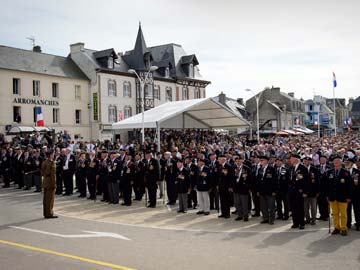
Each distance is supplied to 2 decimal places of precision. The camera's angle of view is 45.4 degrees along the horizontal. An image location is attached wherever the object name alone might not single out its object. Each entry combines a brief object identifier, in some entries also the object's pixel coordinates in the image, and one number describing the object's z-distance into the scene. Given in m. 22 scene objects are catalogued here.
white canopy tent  24.59
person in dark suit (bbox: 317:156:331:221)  11.66
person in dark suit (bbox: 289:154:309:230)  10.94
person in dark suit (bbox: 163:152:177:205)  15.55
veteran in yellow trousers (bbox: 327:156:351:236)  10.02
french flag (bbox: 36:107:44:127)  30.19
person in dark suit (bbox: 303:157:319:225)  11.14
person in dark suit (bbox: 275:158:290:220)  11.79
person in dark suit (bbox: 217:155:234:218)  12.64
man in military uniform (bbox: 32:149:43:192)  18.98
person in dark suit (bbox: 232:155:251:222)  12.15
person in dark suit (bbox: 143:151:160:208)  14.84
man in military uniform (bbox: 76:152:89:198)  17.34
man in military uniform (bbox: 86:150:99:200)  16.84
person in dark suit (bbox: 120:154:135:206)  15.39
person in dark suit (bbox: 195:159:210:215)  13.28
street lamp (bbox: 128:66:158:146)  24.65
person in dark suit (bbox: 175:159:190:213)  13.79
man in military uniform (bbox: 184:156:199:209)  13.98
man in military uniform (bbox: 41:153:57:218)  12.66
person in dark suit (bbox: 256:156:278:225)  11.65
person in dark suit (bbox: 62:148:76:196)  18.00
